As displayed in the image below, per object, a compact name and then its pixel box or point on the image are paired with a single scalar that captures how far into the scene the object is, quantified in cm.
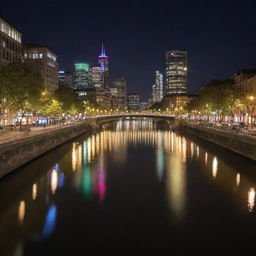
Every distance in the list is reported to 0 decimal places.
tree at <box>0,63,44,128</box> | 4376
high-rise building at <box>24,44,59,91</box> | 11496
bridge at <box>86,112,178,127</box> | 10834
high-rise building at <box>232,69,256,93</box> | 9648
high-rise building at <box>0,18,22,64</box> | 6786
